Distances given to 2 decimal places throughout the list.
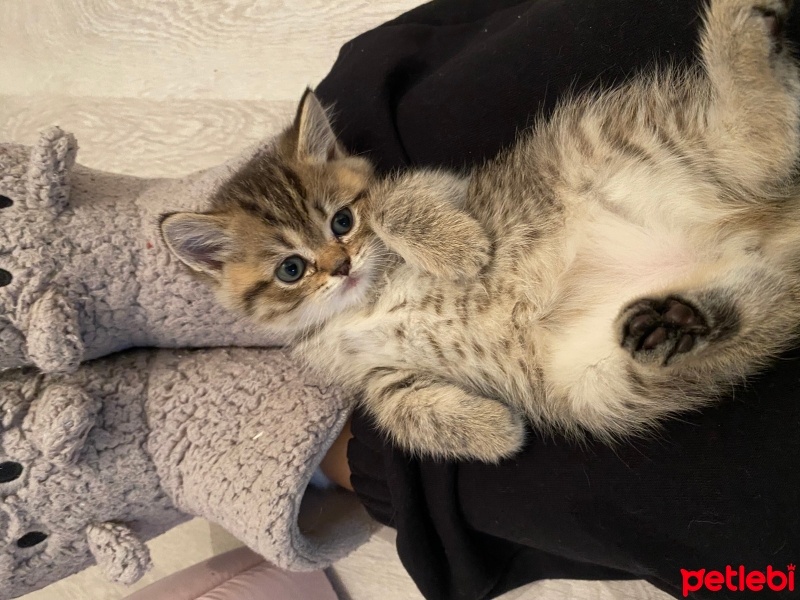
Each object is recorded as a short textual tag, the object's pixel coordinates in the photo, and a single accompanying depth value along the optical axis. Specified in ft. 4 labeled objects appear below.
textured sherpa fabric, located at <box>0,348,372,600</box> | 1.13
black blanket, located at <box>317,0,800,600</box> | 0.87
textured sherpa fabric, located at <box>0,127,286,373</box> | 1.11
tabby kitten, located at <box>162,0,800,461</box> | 0.90
